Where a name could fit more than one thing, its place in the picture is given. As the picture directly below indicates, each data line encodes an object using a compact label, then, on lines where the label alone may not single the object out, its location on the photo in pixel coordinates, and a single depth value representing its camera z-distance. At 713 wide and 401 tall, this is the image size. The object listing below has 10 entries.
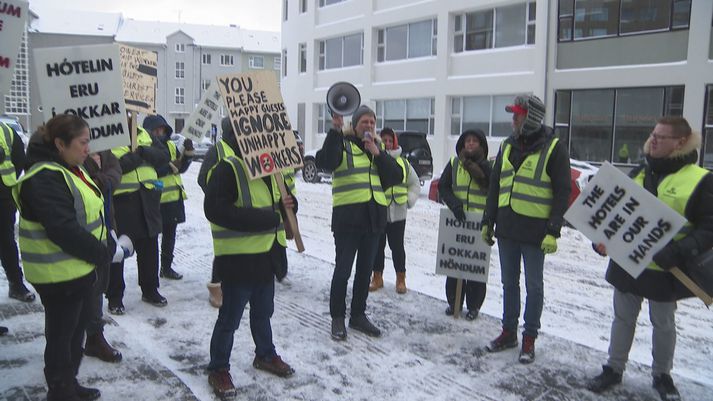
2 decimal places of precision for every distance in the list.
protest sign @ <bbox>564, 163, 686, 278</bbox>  4.06
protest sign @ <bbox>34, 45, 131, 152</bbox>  4.57
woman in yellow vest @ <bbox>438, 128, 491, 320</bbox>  5.97
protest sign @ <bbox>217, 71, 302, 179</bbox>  4.25
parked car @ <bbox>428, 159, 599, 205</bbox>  12.62
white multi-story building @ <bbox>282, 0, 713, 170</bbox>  18.48
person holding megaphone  5.25
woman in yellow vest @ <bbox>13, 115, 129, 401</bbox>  3.42
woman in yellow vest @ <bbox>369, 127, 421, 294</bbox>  6.88
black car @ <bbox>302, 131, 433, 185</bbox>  19.31
